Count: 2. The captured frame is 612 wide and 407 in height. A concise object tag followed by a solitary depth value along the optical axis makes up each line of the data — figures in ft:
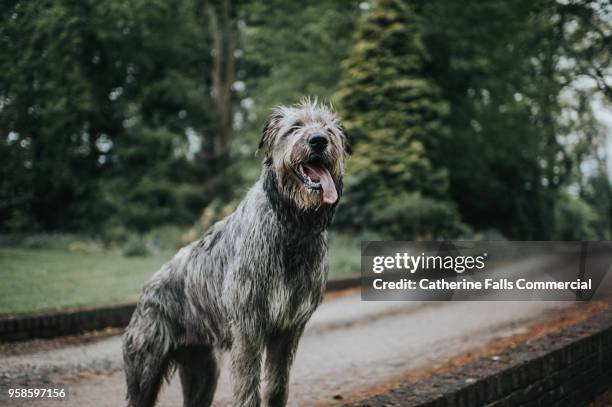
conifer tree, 54.13
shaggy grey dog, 9.57
